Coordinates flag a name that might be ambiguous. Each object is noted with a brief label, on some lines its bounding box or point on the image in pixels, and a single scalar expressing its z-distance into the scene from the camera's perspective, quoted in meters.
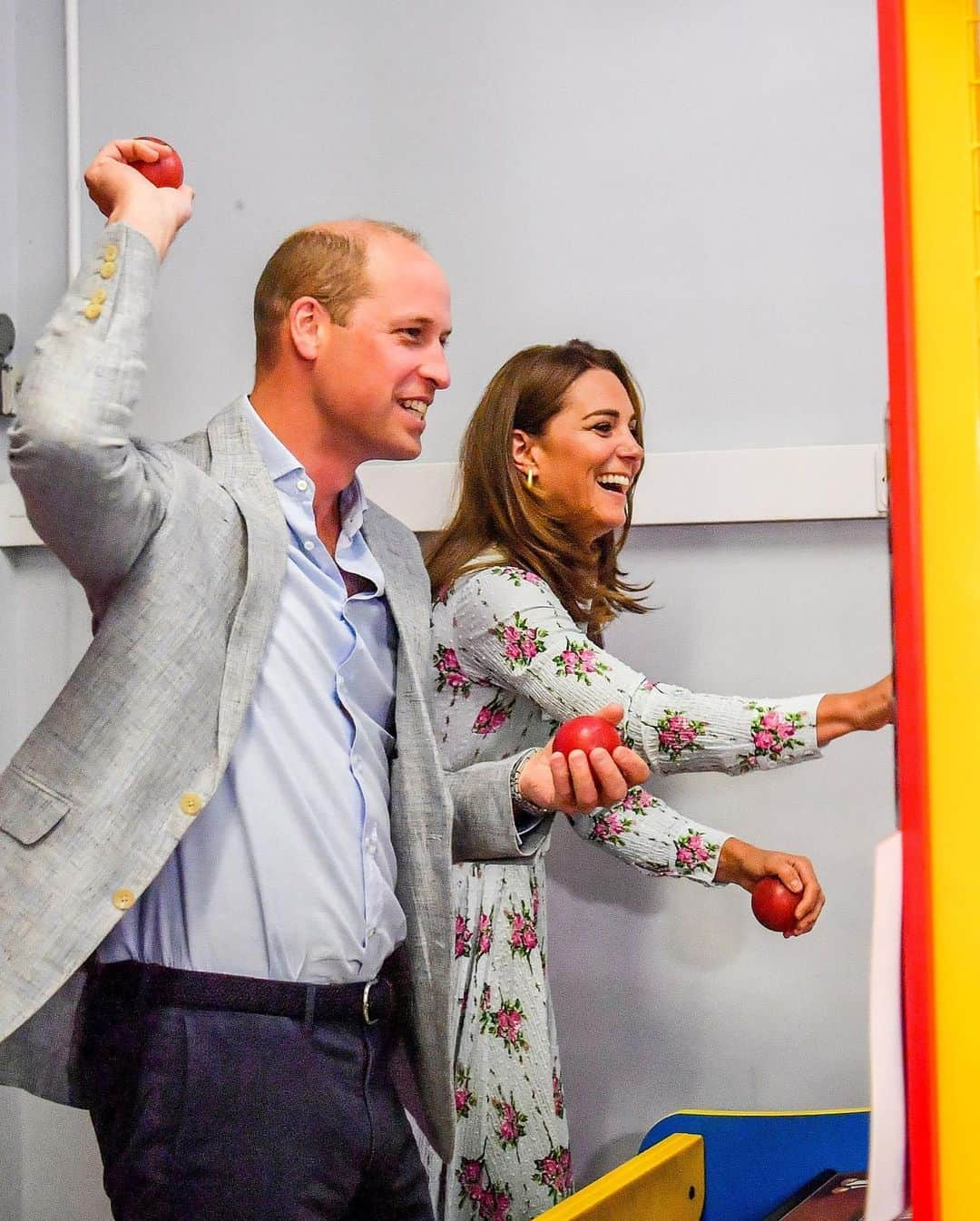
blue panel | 1.92
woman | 1.81
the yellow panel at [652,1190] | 1.47
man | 1.23
